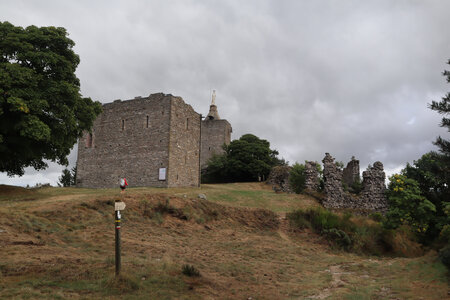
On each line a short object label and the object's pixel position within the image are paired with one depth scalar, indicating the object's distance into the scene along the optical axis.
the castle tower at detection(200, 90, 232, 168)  58.72
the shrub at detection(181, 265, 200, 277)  8.92
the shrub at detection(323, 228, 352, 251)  16.71
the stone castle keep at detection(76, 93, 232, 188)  29.69
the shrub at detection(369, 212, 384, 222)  21.76
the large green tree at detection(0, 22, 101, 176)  16.61
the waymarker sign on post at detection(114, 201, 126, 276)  8.04
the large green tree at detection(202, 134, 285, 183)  46.94
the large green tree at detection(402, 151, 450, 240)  10.84
